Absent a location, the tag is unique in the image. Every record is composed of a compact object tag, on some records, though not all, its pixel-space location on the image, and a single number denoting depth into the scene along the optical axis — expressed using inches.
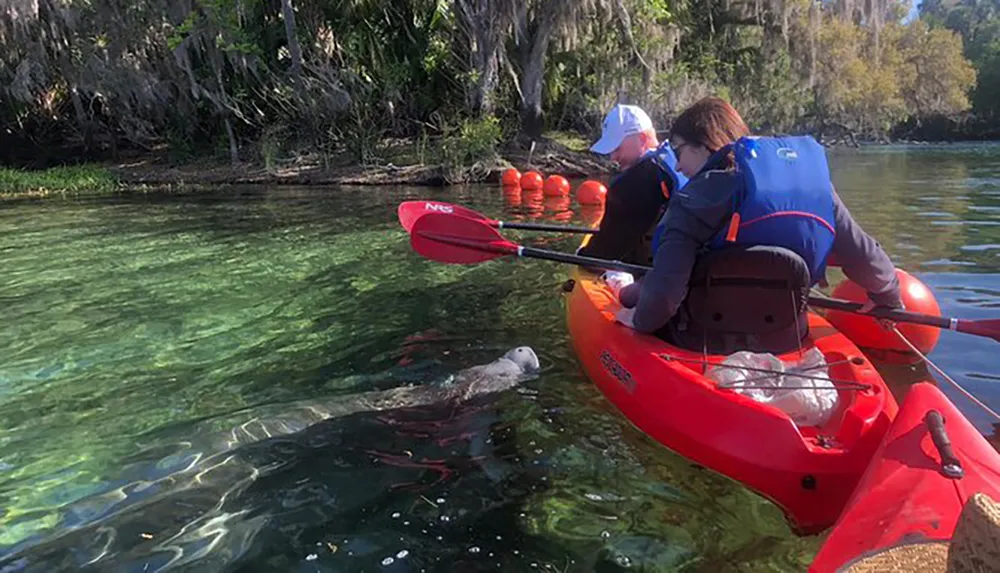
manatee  103.7
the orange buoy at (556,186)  555.2
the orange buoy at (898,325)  171.8
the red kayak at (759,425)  102.8
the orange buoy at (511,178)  641.0
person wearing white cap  169.0
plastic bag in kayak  114.9
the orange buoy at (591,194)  487.2
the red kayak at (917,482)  72.7
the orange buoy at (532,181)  597.9
